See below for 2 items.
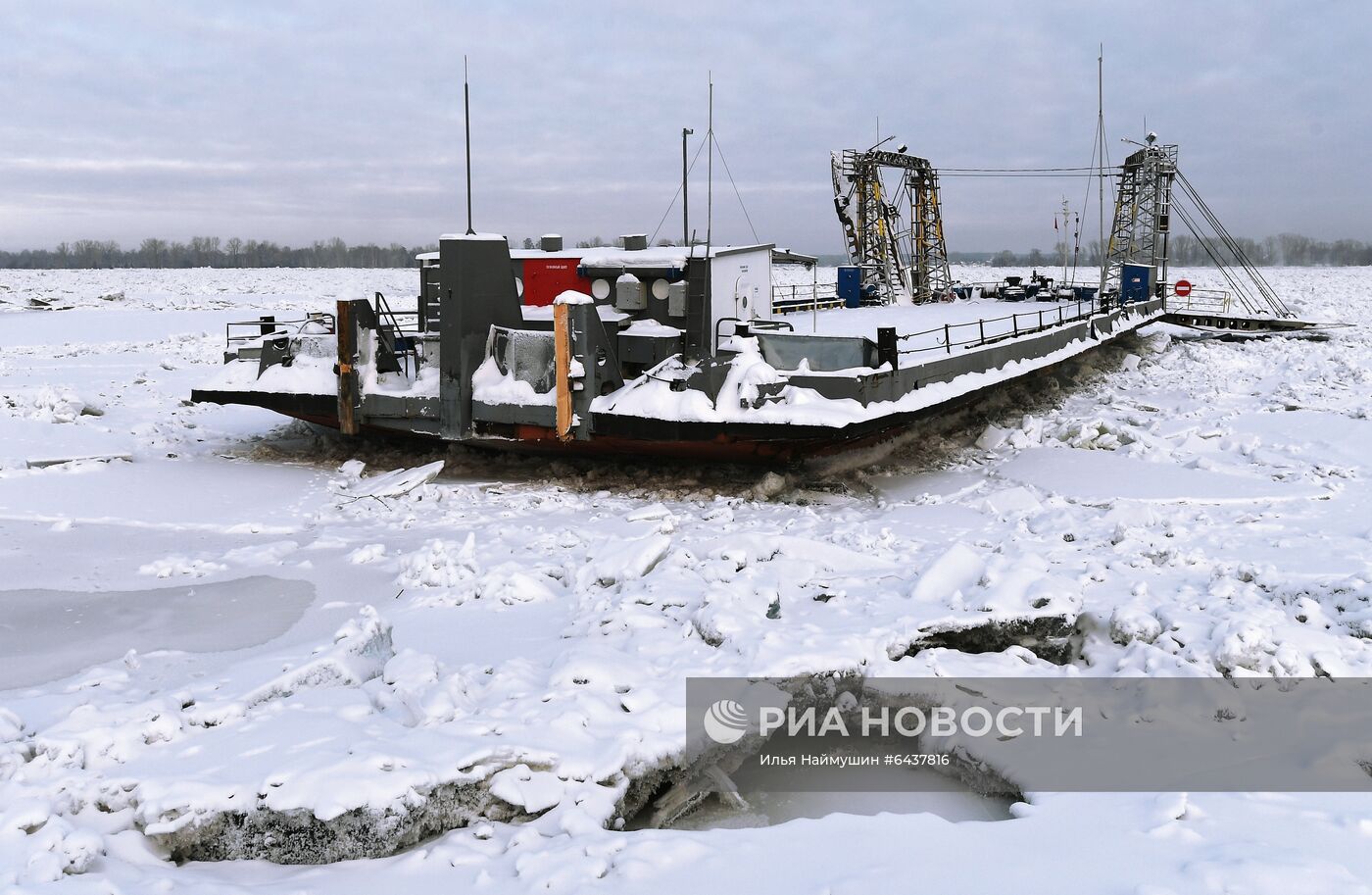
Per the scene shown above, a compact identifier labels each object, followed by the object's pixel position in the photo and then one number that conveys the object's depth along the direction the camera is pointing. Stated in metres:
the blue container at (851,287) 27.86
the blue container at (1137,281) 29.06
